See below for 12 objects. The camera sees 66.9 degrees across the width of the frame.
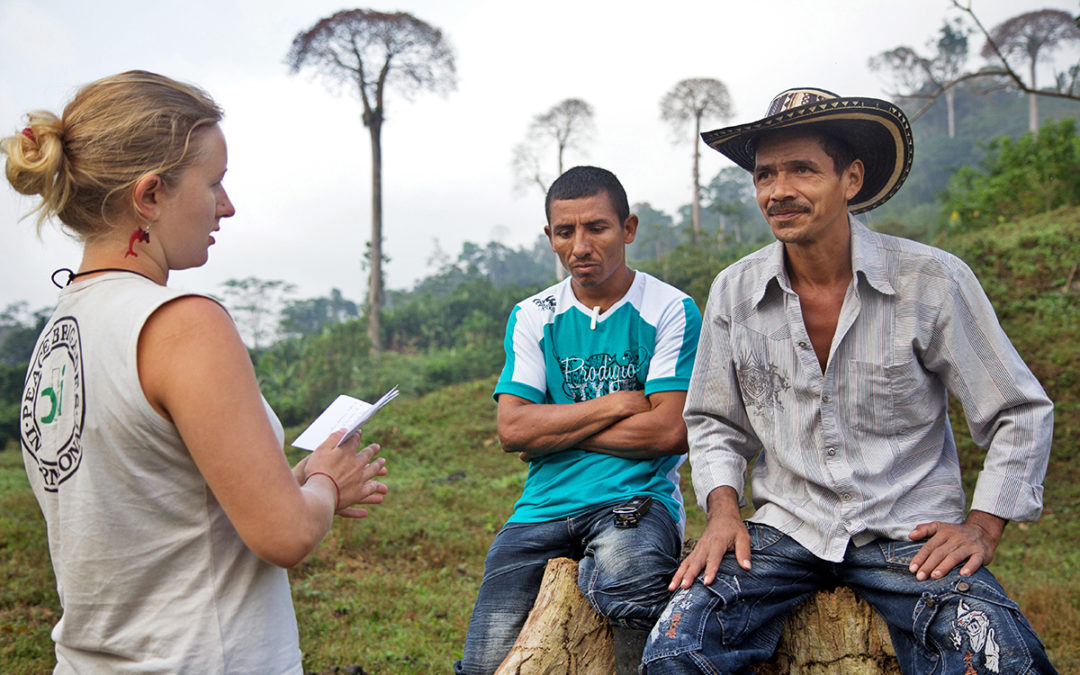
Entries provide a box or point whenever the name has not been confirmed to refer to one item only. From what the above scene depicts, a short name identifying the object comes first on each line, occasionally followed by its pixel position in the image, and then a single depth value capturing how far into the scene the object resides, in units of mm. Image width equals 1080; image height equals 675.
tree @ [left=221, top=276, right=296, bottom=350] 16880
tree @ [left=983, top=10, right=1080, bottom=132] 23594
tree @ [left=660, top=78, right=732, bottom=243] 19672
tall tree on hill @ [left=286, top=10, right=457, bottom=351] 15977
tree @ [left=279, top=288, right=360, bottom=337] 31266
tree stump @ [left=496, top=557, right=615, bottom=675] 2543
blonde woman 1447
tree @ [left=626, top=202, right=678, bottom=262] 33906
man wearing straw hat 2287
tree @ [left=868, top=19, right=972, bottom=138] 26484
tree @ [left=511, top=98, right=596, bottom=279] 18625
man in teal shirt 2752
